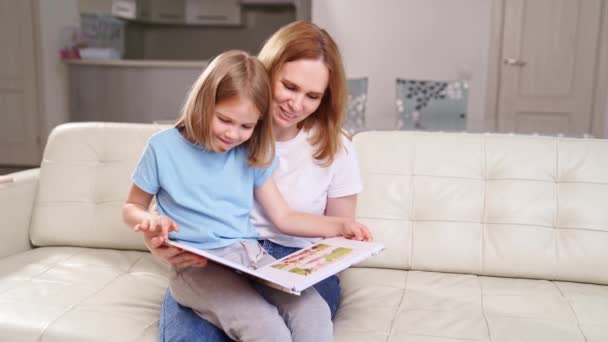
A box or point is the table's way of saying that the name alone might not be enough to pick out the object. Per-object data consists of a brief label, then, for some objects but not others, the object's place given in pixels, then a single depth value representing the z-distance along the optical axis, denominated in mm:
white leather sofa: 1363
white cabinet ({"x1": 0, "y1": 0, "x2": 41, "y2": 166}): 5238
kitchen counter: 5109
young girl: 1182
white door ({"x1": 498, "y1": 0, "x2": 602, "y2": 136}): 5027
